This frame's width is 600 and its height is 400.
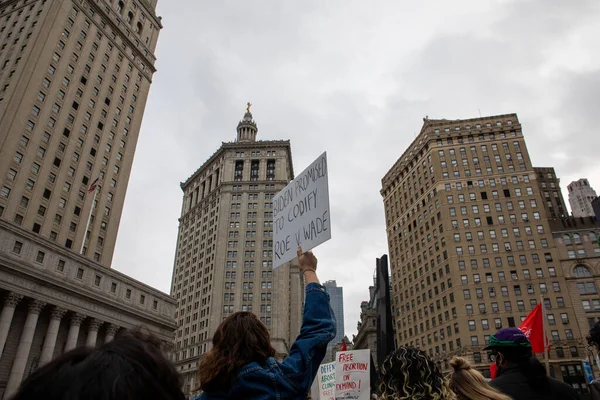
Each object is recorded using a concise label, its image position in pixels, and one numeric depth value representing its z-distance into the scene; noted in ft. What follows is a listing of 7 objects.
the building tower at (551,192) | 303.89
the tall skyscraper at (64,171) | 122.83
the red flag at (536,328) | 40.68
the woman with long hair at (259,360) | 8.57
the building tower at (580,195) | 456.69
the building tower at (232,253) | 285.23
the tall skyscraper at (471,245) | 215.51
